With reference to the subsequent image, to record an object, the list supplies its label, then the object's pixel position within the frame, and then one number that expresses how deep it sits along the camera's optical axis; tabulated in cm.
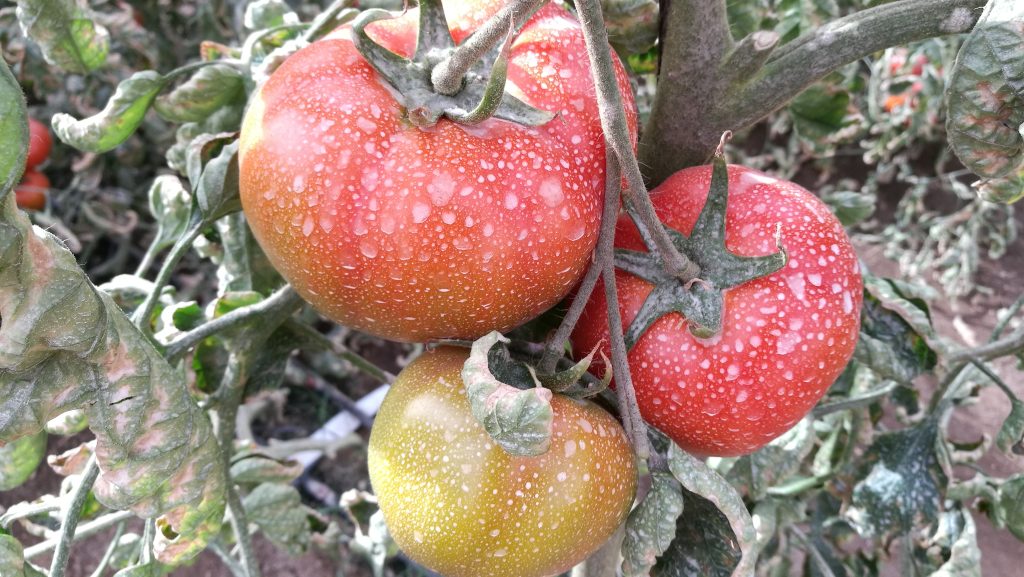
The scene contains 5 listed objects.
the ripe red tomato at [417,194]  13
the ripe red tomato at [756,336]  14
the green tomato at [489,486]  14
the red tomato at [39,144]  57
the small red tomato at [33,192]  59
